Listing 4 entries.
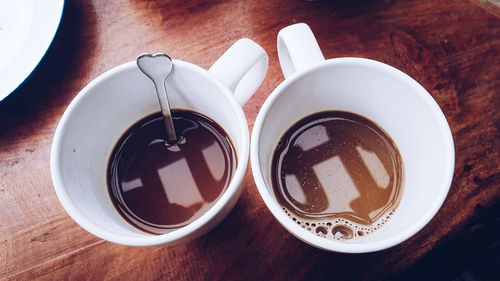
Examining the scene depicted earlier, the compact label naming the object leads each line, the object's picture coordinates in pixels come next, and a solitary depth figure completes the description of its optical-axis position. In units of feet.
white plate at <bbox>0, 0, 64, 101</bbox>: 0.90
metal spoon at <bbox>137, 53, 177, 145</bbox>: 0.73
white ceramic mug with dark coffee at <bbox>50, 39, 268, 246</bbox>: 0.67
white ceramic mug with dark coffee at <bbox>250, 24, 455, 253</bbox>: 0.64
